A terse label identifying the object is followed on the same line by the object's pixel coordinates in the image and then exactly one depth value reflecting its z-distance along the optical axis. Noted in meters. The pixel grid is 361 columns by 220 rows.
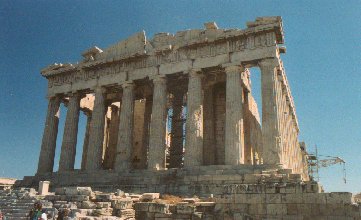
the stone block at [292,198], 13.22
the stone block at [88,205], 13.57
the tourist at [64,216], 10.92
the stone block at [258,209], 13.45
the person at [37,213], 10.70
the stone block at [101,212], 13.00
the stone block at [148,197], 15.20
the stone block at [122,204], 13.73
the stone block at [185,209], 13.40
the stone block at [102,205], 13.53
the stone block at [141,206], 13.99
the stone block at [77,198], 14.45
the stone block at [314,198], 12.77
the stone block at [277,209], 13.30
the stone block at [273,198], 13.49
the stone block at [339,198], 12.41
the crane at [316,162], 53.92
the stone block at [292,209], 13.14
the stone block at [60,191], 15.62
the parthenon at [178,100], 21.59
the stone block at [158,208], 13.58
